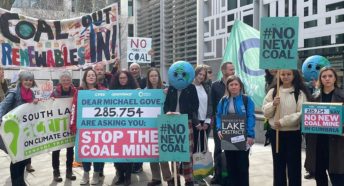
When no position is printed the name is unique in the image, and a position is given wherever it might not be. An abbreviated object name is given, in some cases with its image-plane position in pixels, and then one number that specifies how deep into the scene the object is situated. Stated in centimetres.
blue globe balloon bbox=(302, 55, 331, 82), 634
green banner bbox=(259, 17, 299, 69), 528
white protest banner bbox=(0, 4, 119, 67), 716
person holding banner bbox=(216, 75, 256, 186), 523
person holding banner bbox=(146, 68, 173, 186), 633
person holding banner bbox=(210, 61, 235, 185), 622
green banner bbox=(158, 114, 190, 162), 528
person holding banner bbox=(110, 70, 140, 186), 638
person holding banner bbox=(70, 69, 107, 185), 628
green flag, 991
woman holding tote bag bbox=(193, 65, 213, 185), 592
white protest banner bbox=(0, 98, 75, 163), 579
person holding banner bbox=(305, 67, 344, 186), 494
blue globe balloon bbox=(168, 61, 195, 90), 549
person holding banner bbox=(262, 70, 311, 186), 506
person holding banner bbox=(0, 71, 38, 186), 586
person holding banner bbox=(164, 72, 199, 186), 563
